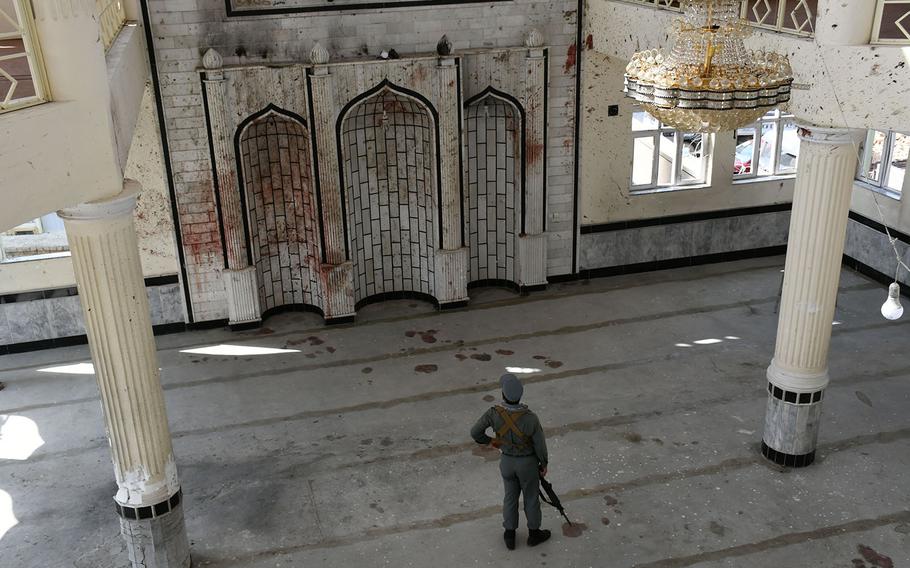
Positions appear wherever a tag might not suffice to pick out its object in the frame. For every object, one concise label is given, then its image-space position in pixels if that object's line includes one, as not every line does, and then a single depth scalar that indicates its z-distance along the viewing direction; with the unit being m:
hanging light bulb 7.17
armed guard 6.72
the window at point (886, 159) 12.23
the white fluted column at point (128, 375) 5.95
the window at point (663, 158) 12.59
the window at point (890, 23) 6.44
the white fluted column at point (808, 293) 7.30
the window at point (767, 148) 12.97
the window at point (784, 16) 7.04
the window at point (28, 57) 4.65
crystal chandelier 4.84
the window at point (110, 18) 7.43
